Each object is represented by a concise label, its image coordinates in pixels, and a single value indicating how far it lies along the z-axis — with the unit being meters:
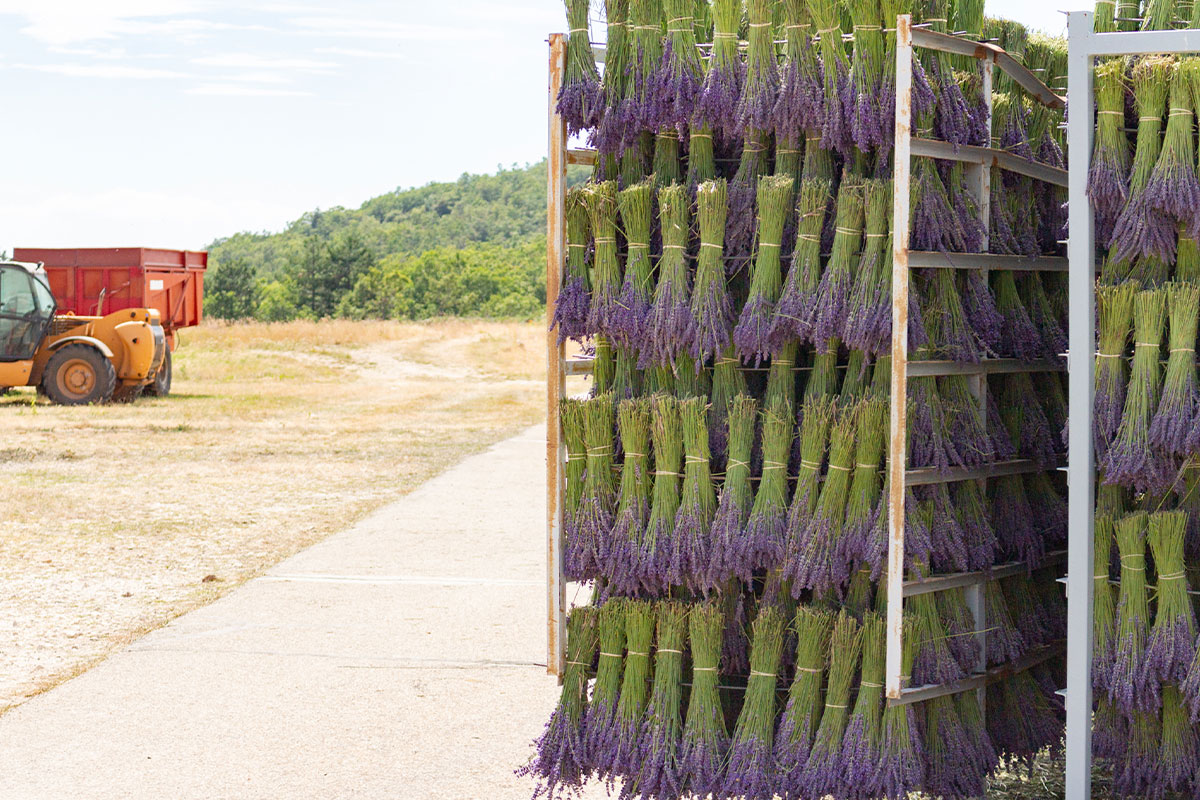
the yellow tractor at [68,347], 21.88
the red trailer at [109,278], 25.69
